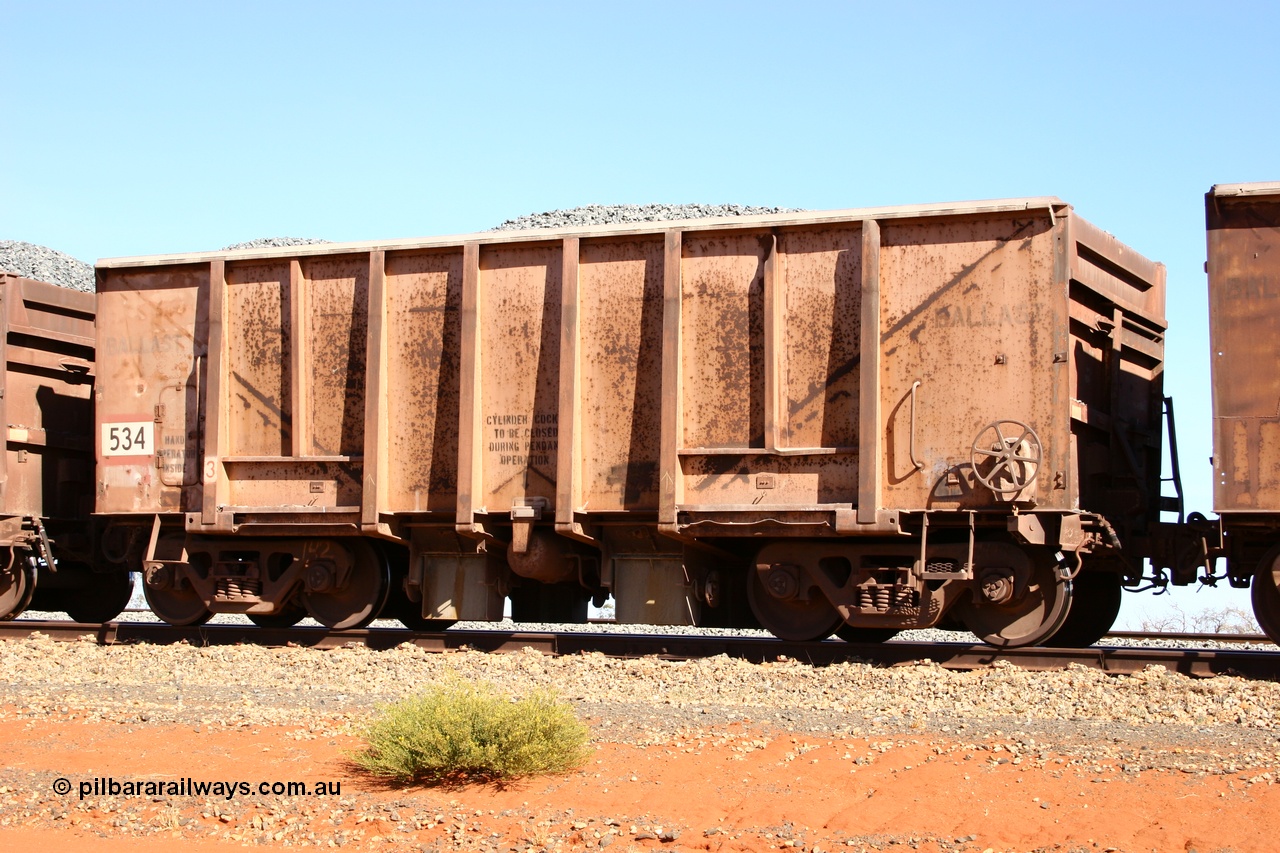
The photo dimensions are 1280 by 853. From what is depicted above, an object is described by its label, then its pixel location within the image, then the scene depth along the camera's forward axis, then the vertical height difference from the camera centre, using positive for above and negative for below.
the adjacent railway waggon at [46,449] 12.43 +0.58
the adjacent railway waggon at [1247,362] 8.91 +1.13
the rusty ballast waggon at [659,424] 9.66 +0.75
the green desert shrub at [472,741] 6.29 -1.19
